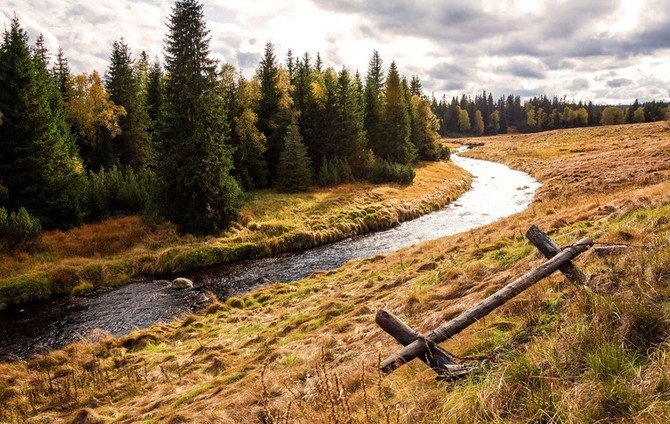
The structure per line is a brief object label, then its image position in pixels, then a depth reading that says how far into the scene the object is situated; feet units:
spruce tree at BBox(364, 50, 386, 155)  188.55
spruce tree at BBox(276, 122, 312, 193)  138.00
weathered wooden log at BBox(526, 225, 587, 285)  22.94
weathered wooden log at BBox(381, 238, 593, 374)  17.62
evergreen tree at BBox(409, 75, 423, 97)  268.62
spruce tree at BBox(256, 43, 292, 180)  152.56
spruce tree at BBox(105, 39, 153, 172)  148.87
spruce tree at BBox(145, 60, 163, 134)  158.92
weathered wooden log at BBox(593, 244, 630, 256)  24.18
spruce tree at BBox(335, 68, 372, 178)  164.25
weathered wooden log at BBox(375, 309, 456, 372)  17.78
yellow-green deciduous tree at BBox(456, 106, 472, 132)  561.27
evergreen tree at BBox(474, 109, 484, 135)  577.02
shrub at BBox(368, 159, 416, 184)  159.33
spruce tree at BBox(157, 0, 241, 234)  99.30
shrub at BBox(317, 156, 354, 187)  148.36
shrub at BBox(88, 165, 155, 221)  99.76
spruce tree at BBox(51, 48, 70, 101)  149.85
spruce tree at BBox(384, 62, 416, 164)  184.75
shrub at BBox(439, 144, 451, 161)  238.85
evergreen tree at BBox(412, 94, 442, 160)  222.28
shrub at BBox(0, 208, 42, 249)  77.56
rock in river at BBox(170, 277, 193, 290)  72.90
